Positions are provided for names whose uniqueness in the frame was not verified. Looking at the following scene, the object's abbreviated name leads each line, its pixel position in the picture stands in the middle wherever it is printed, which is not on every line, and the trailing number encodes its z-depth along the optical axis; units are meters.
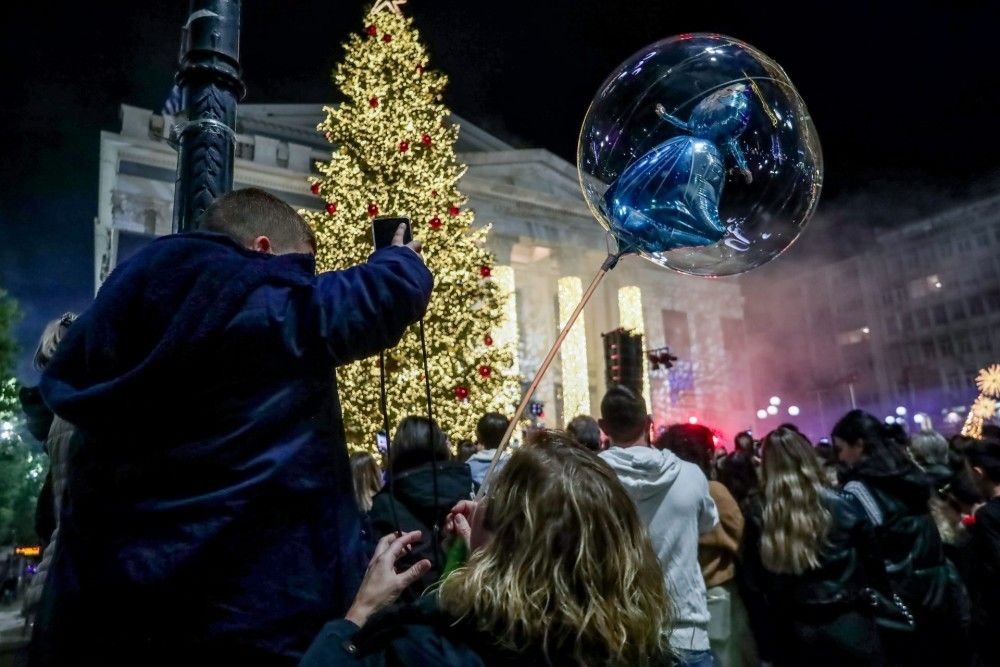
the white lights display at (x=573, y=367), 28.23
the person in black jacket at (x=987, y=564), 4.32
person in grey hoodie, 3.28
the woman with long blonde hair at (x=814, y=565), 3.63
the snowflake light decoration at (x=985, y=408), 23.81
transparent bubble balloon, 2.47
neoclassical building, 23.17
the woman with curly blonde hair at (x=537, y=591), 1.43
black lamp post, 2.51
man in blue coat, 1.38
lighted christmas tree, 12.48
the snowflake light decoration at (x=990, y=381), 31.53
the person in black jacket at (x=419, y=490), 2.90
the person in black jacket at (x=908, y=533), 4.36
